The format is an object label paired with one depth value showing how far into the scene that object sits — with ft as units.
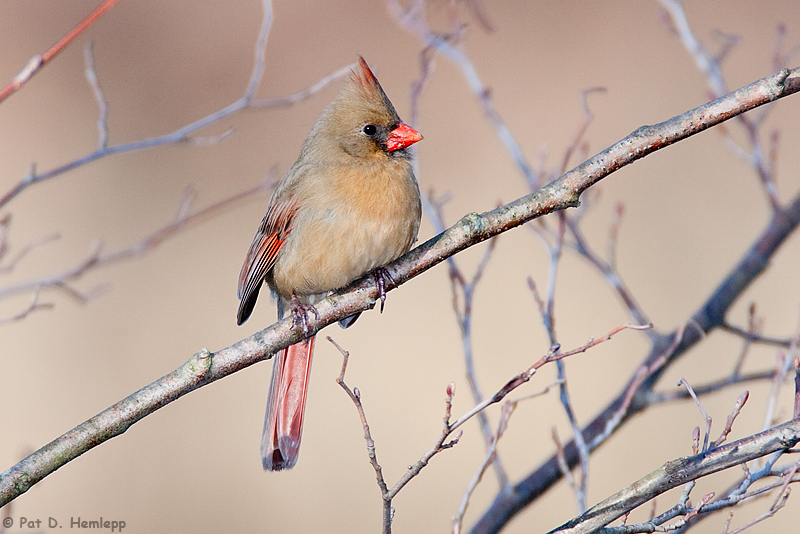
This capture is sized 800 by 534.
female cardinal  17.31
